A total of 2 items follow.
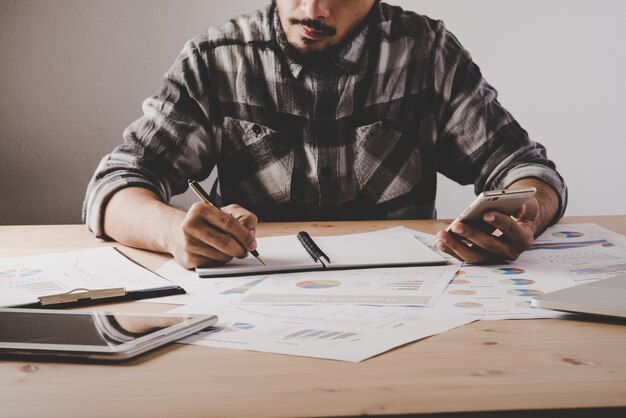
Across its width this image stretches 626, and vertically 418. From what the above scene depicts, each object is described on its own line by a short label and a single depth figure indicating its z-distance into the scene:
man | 1.58
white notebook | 1.02
